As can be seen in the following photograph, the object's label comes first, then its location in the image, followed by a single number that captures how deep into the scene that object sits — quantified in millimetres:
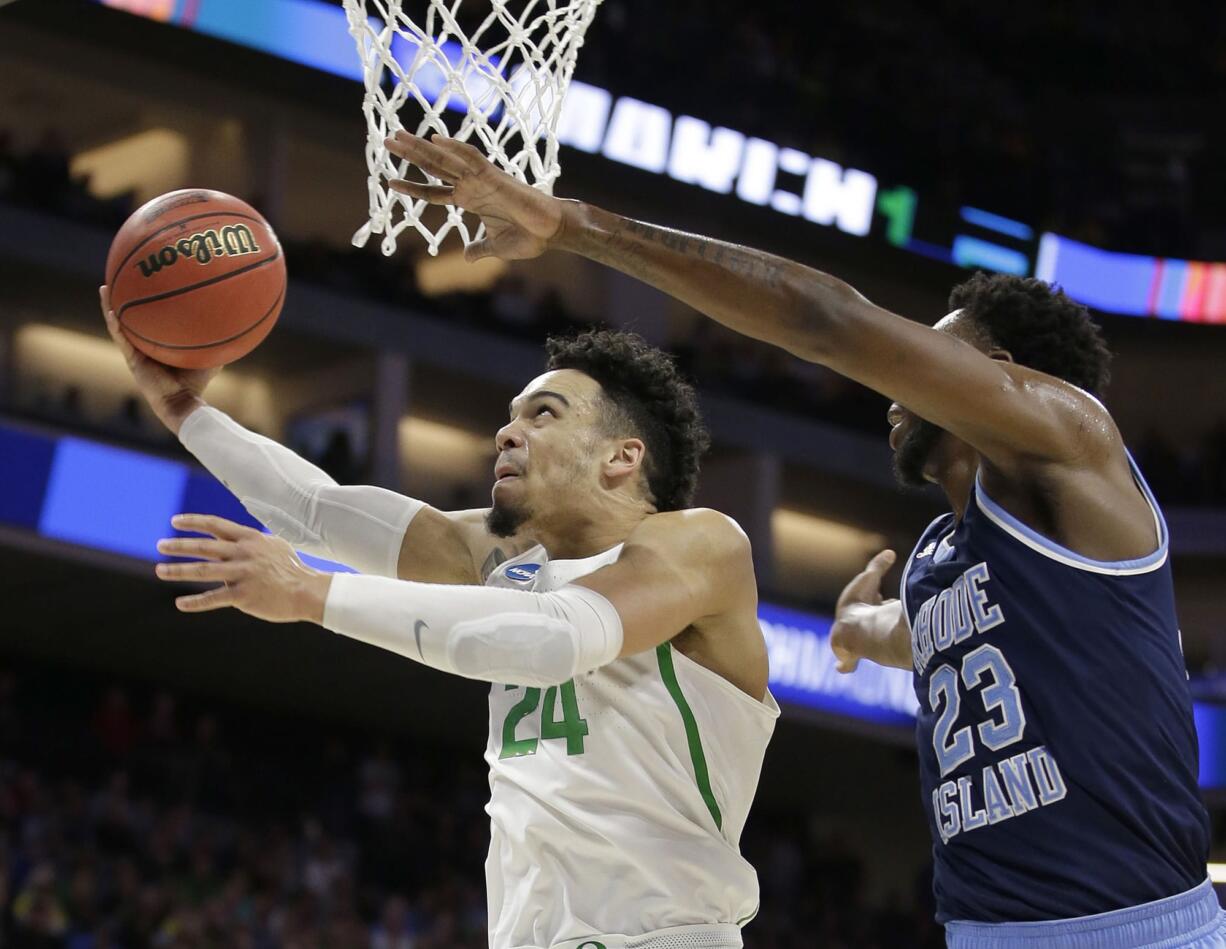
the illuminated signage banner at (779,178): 15703
